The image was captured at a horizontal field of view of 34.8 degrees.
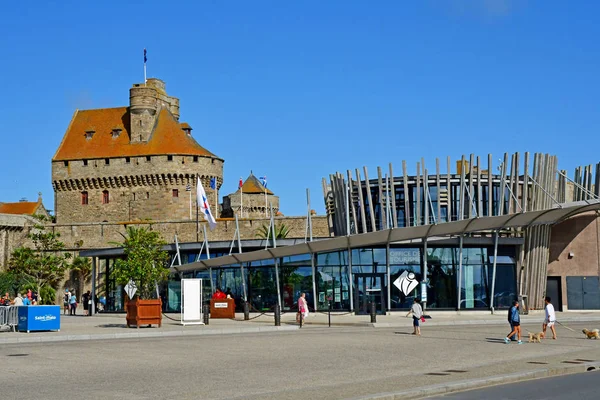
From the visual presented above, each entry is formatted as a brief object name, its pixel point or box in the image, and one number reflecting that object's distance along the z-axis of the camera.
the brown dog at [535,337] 25.84
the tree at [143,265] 37.16
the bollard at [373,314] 35.00
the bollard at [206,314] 35.47
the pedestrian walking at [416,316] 28.75
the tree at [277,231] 70.31
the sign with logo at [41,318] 31.05
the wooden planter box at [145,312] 33.28
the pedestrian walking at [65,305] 57.62
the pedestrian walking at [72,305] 52.91
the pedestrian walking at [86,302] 55.75
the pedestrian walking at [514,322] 25.44
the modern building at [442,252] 42.38
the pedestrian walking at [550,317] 27.05
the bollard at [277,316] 34.00
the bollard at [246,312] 39.53
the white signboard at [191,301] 34.88
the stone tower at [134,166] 89.69
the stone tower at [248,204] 98.25
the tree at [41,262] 74.44
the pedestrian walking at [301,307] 34.16
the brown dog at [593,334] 27.00
